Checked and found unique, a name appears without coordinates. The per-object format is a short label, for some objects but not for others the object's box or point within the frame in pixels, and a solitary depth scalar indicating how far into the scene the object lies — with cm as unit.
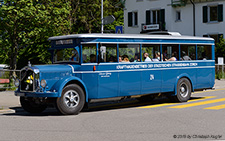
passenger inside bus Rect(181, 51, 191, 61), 1582
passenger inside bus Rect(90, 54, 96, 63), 1259
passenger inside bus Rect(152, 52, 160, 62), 1473
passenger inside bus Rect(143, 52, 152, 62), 1426
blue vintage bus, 1191
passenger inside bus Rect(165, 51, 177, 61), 1536
